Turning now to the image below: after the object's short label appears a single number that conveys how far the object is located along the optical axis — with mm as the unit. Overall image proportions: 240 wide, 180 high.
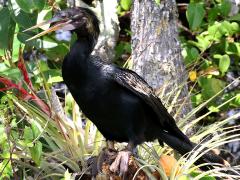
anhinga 6418
